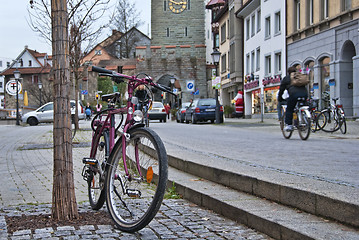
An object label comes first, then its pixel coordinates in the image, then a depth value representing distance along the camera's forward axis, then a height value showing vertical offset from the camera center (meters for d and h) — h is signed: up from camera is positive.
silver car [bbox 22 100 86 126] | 36.31 -0.70
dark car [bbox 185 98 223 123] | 29.03 -0.35
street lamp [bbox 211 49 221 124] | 26.65 +2.29
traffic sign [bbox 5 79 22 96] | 25.12 +0.89
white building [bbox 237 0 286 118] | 32.97 +3.53
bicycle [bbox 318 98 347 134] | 15.03 -0.43
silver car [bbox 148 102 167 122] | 33.16 -0.50
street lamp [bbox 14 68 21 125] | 32.25 +1.92
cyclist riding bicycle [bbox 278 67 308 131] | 12.33 +0.22
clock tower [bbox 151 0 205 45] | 71.81 +11.14
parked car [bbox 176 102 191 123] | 32.66 -0.58
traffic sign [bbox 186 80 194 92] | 38.91 +1.42
